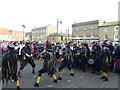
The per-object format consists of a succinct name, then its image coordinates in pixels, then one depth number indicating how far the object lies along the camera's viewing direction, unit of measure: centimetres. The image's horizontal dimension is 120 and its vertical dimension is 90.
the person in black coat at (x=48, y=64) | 550
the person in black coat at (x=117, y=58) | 782
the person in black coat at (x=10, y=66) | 490
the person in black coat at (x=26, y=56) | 699
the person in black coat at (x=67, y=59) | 670
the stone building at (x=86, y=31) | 5025
